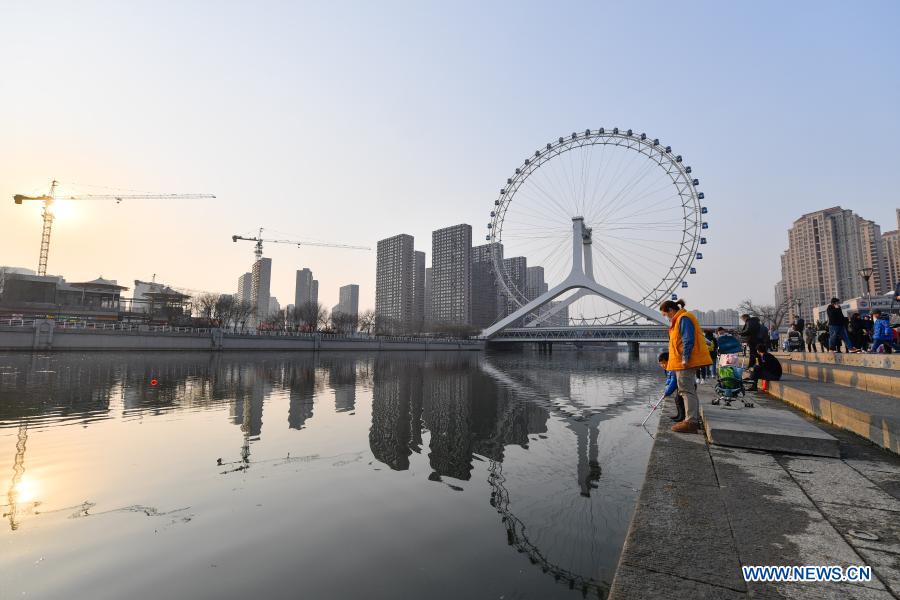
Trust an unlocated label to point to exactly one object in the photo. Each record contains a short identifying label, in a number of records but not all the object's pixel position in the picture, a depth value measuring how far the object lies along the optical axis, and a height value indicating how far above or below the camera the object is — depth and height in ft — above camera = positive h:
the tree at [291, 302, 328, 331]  310.24 +17.81
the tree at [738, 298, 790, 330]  216.39 +19.59
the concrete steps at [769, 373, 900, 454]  16.30 -3.09
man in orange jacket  20.76 -0.81
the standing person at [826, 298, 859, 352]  44.97 +1.70
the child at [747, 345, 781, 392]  32.76 -1.95
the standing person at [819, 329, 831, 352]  60.90 +0.52
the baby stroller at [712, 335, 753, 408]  25.58 -1.93
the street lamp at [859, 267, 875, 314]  90.46 +15.00
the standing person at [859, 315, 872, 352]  52.41 +1.40
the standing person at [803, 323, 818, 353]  70.18 +0.92
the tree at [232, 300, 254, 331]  277.85 +19.63
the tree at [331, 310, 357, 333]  343.26 +15.23
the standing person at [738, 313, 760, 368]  32.81 +0.86
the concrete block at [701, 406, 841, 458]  15.72 -3.58
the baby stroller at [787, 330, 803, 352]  64.70 +0.23
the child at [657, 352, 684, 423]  26.43 -3.66
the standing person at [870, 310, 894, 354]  43.93 +0.81
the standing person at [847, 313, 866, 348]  49.08 +1.46
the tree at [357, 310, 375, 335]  357.41 +16.44
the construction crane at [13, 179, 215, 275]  293.35 +92.05
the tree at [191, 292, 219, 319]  274.57 +23.34
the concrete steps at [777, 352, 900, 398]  26.05 -2.23
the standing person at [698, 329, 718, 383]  34.79 -0.47
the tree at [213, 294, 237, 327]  266.98 +19.69
